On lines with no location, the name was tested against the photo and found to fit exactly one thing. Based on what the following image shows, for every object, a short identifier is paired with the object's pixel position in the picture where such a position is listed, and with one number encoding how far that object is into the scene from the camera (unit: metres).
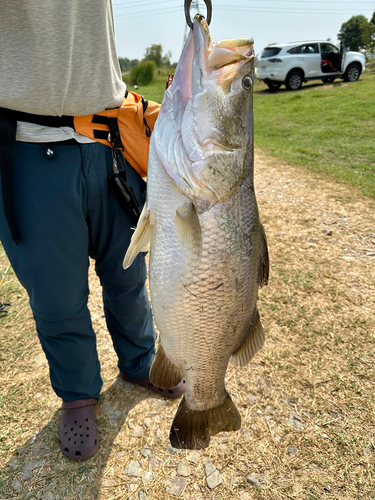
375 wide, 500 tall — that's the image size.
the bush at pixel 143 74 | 31.09
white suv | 17.17
